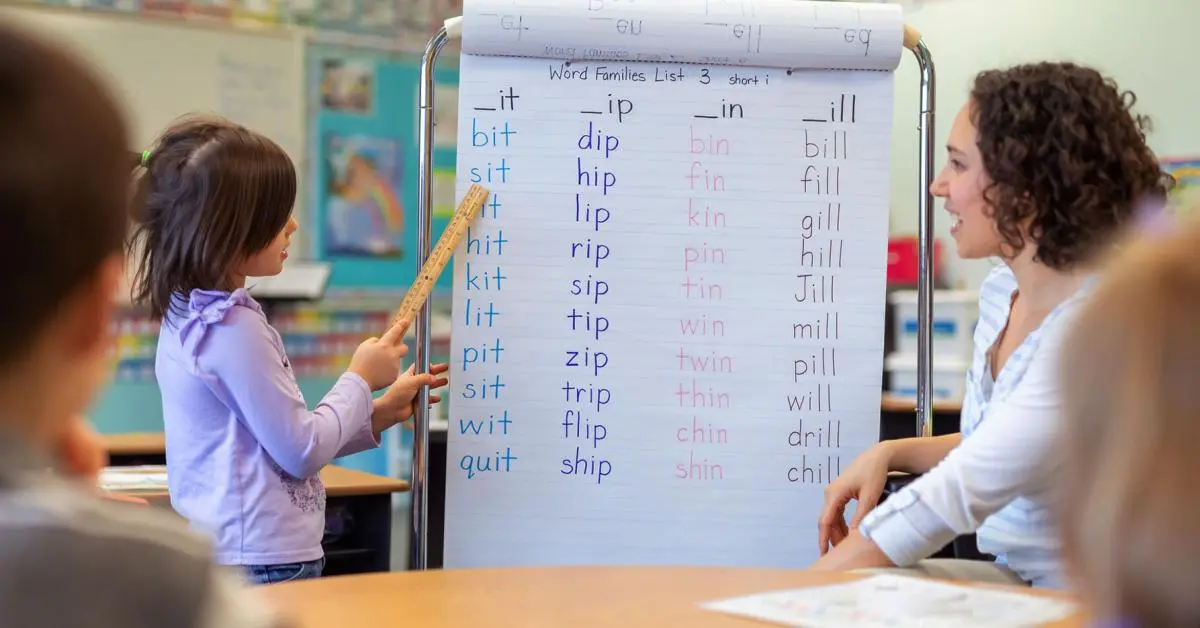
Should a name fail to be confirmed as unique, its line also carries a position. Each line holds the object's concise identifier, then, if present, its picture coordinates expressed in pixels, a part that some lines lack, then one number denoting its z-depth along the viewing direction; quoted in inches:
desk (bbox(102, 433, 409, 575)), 113.4
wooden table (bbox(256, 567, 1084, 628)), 49.0
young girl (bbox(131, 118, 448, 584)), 74.7
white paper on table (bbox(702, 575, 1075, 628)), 48.0
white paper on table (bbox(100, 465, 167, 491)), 102.7
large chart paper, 85.9
